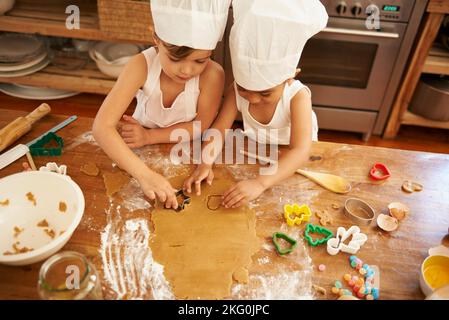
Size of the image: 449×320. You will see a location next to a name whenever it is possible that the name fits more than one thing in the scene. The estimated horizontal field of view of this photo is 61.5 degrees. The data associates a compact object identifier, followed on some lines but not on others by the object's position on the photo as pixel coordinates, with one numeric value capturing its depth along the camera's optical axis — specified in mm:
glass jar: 570
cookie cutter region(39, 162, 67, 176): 869
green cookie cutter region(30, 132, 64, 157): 910
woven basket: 1749
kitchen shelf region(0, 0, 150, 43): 1922
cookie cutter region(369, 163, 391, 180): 917
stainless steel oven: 1736
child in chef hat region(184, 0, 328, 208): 802
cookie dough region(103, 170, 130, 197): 852
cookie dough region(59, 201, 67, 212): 768
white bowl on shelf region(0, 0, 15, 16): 1932
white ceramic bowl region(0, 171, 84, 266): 746
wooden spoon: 886
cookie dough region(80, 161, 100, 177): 880
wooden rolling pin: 931
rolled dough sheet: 688
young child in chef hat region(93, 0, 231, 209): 859
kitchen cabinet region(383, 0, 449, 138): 1729
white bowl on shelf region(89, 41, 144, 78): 2061
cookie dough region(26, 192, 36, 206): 791
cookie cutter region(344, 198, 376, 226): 811
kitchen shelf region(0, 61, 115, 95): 2107
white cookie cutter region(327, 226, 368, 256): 747
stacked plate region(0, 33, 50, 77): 2045
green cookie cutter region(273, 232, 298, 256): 741
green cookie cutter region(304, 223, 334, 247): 762
